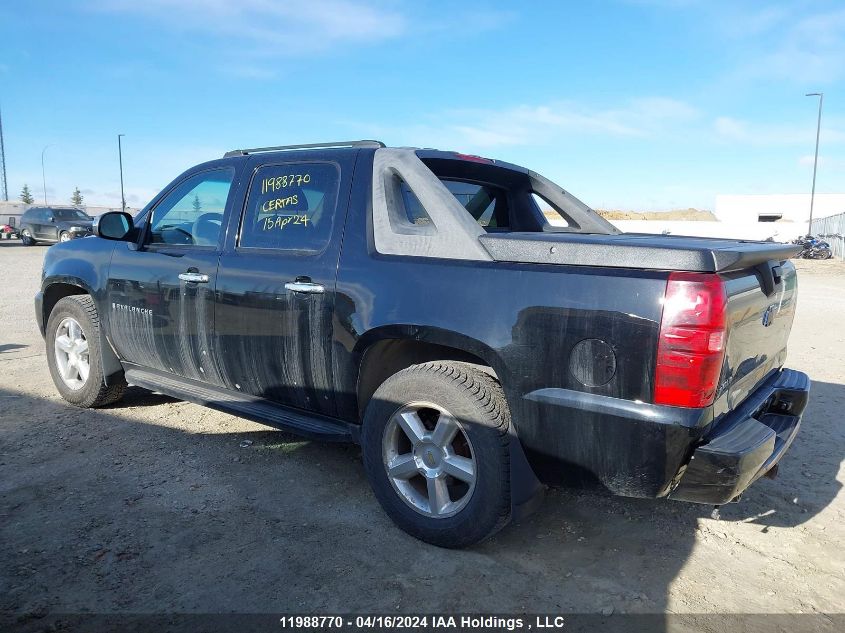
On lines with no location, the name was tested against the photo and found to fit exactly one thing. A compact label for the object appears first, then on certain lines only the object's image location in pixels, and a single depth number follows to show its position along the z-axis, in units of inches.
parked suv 1039.0
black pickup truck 94.6
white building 2588.6
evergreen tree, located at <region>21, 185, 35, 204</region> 3724.4
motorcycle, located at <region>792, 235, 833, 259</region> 1157.7
